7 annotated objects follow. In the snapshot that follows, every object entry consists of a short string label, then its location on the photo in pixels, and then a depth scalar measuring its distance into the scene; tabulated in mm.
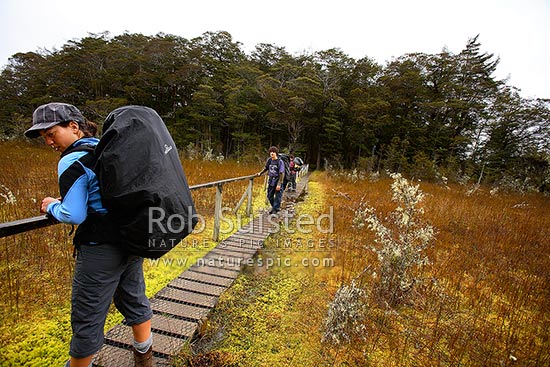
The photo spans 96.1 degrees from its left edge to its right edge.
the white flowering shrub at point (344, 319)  2615
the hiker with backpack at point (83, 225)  1327
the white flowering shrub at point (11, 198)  4145
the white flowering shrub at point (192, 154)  20052
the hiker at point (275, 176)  6688
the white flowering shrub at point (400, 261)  3416
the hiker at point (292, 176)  10822
